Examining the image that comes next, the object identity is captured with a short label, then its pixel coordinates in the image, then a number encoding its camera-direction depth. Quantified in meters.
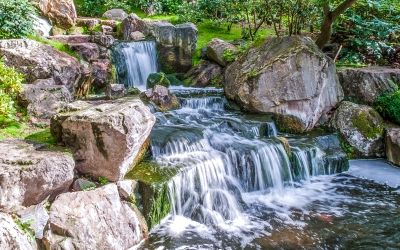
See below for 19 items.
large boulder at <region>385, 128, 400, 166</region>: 10.05
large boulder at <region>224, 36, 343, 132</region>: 10.72
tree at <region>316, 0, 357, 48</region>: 11.22
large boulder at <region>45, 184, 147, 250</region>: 5.35
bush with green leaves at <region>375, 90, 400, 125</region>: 10.89
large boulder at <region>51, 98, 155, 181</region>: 6.53
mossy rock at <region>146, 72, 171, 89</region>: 13.12
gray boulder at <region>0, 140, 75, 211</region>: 5.39
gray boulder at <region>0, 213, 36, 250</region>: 4.57
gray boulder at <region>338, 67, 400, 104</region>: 11.43
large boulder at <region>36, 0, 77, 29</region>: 15.74
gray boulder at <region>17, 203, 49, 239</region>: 5.42
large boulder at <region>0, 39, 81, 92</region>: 9.86
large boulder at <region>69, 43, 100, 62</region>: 12.64
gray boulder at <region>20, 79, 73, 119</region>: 8.87
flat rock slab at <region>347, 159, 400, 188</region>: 9.20
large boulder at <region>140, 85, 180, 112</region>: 11.01
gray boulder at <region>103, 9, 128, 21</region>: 19.34
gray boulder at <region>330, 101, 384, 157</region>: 10.52
